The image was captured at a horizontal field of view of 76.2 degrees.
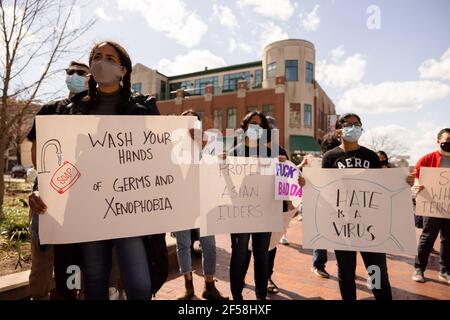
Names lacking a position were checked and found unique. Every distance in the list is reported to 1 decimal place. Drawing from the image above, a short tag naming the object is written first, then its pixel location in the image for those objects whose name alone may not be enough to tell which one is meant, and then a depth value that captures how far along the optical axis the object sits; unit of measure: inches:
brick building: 1107.9
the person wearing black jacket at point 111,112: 77.2
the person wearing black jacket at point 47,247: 89.0
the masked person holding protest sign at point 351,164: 102.3
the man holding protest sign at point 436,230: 154.6
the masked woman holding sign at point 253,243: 114.5
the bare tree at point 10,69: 226.8
